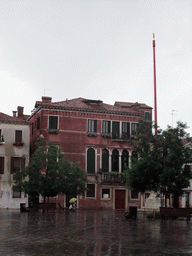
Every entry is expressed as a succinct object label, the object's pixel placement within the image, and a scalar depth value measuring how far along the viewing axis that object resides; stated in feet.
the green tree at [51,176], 112.98
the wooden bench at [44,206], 109.80
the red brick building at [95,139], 146.00
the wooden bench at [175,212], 75.97
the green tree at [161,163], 80.89
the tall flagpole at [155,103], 94.83
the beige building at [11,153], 141.18
